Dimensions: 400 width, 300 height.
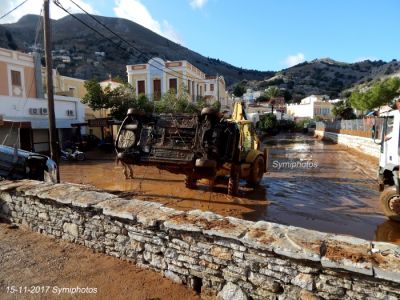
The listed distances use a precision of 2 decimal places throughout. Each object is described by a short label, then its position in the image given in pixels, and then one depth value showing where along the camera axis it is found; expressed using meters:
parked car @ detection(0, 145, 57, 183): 9.55
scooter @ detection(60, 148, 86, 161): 19.58
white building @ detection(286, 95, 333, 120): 78.25
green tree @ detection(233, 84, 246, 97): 110.09
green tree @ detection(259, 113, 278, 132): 49.78
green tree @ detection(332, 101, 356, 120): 52.28
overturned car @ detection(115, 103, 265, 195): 8.27
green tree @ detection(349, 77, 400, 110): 41.94
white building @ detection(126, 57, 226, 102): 37.47
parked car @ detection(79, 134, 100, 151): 23.88
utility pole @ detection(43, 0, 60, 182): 9.83
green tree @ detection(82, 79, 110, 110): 25.24
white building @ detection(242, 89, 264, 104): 90.38
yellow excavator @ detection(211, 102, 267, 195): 10.06
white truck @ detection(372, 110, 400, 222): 7.32
